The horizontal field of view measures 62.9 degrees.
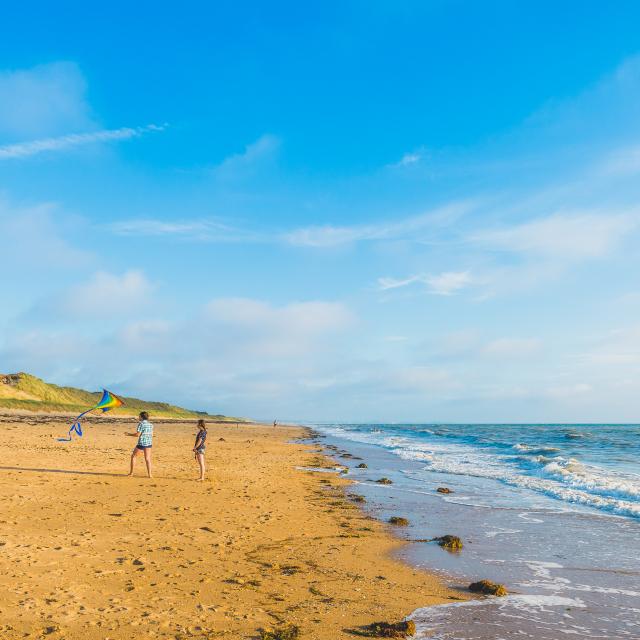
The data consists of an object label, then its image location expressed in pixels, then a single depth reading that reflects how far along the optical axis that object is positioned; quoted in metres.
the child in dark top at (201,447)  17.59
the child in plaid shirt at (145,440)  17.48
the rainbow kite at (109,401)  18.25
